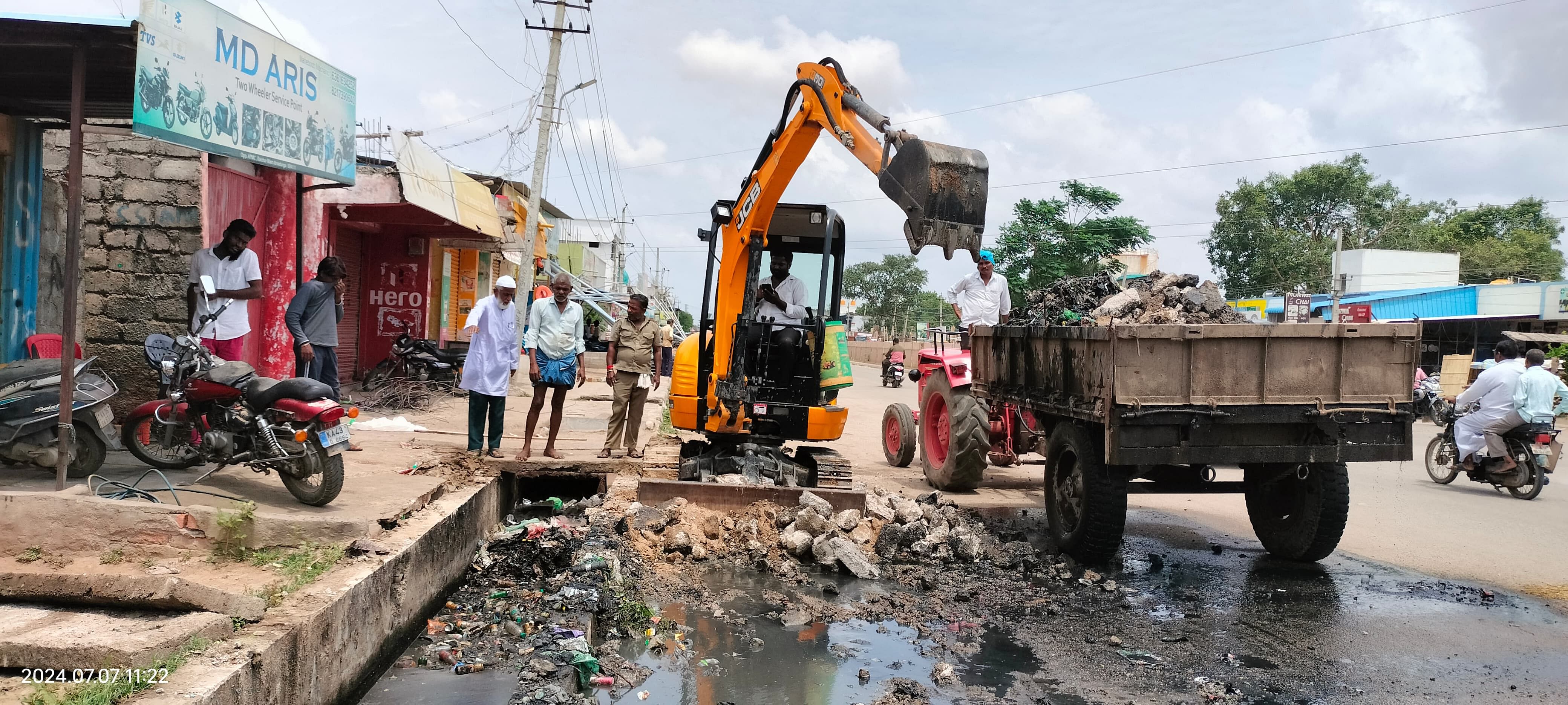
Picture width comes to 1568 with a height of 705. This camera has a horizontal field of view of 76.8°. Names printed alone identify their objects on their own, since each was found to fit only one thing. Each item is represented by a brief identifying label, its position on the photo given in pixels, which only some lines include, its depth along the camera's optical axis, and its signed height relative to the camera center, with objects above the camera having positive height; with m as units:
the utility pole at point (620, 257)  57.19 +4.59
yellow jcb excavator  7.80 -0.09
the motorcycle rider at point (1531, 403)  10.10 -0.31
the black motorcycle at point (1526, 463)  10.21 -0.96
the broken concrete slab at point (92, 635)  3.36 -1.18
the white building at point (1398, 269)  37.88 +3.76
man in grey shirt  7.78 +0.01
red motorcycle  5.80 -0.63
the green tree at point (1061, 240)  36.03 +4.18
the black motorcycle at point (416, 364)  15.51 -0.66
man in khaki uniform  9.33 -0.31
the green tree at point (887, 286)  91.00 +5.34
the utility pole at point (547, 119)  18.33 +3.88
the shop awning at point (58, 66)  5.18 +1.44
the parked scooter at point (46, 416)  5.48 -0.63
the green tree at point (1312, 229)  41.50 +6.12
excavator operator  8.31 +0.36
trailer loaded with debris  5.86 -0.29
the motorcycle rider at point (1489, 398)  10.22 -0.28
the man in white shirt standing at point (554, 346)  8.77 -0.16
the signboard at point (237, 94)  5.73 +1.53
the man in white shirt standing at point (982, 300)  10.27 +0.50
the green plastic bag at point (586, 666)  4.41 -1.51
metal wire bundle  13.08 -1.04
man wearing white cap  8.62 -0.22
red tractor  8.90 -0.75
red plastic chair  6.76 -0.28
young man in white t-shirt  7.07 +0.24
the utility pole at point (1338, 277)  32.19 +2.84
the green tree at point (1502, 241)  41.19 +5.80
